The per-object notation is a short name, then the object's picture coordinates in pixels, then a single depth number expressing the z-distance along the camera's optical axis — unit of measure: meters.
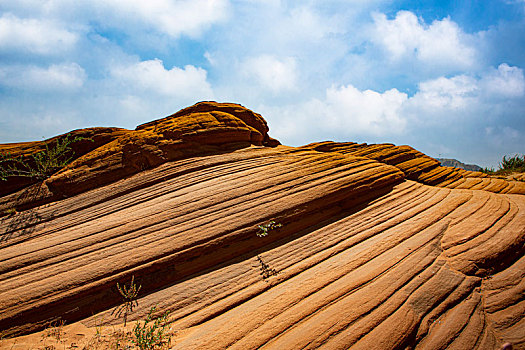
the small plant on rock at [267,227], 4.94
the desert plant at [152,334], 3.15
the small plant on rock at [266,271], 4.28
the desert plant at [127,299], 3.89
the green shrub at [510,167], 13.32
